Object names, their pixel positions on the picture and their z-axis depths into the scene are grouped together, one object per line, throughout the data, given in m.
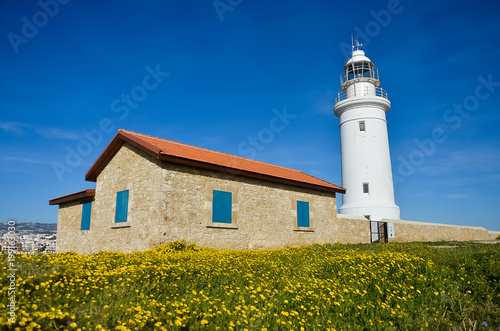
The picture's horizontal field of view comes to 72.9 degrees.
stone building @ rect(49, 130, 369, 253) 11.01
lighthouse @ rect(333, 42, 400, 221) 21.88
